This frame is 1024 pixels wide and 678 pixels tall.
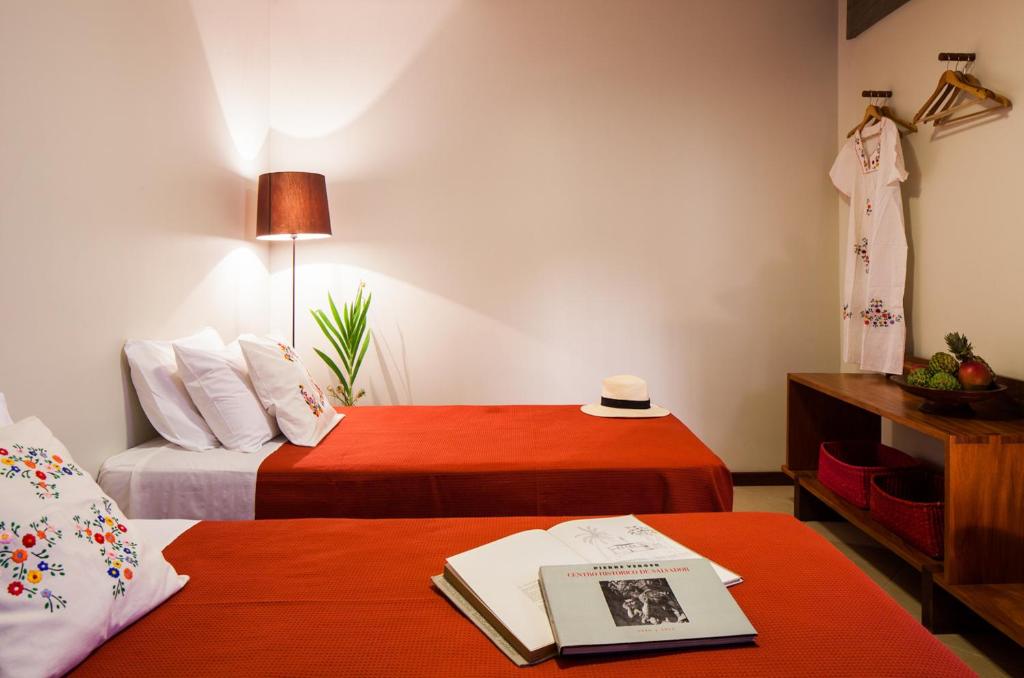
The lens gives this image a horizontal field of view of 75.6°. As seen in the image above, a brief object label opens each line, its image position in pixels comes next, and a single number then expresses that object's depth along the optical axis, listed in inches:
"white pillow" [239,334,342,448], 94.7
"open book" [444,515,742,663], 42.0
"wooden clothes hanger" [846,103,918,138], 120.0
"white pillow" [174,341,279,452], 90.7
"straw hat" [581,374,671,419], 114.2
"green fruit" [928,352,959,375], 92.8
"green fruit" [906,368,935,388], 94.1
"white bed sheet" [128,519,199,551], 59.4
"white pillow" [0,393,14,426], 59.2
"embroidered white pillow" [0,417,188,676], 38.2
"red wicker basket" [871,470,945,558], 88.9
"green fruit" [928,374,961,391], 90.4
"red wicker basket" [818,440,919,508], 107.1
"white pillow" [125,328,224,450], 90.0
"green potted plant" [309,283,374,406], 140.6
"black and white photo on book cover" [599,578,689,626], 41.9
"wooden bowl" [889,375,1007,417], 88.4
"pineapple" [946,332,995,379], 94.4
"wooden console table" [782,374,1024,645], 81.7
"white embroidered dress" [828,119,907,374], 118.4
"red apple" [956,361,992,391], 89.4
